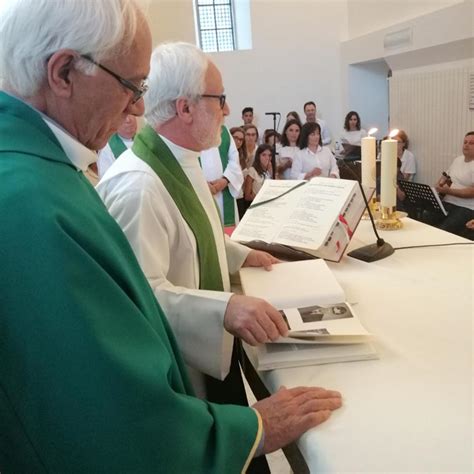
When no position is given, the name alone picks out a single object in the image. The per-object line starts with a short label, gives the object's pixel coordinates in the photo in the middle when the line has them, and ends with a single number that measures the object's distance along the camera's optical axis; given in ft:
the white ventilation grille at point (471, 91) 18.03
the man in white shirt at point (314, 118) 27.55
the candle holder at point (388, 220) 6.26
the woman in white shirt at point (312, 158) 18.29
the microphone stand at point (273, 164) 16.87
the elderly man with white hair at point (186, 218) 3.60
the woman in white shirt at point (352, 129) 26.25
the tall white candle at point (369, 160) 6.50
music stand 10.80
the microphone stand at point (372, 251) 5.02
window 29.99
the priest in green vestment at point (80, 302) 2.06
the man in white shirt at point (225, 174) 12.89
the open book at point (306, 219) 4.91
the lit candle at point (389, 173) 5.73
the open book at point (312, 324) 3.06
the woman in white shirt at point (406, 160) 21.08
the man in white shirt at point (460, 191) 13.67
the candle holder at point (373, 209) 7.02
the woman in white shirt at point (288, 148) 18.92
